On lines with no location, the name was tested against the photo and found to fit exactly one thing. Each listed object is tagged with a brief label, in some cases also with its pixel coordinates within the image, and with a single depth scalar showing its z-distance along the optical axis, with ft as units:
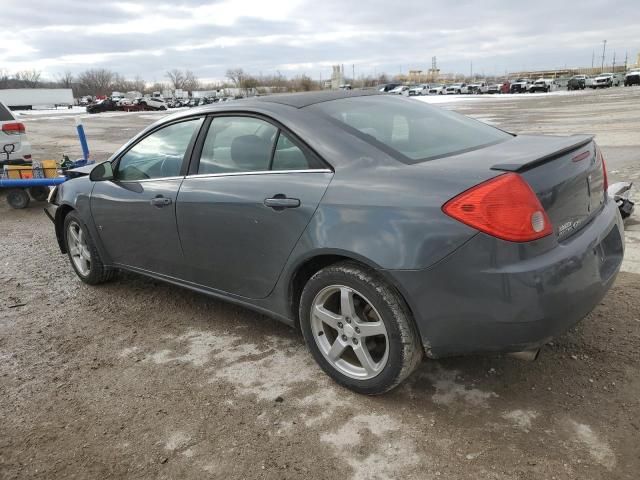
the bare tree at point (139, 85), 481.87
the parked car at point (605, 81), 205.16
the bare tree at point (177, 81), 499.14
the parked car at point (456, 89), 255.29
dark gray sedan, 7.77
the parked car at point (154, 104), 203.62
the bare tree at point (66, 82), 463.34
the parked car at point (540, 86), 212.43
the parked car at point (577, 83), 211.80
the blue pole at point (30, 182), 26.73
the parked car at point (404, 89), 243.60
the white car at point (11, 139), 30.19
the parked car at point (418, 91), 254.27
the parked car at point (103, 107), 189.78
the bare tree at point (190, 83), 499.10
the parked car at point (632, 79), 198.08
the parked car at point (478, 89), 238.07
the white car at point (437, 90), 257.34
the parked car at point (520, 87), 218.79
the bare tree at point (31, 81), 423.64
